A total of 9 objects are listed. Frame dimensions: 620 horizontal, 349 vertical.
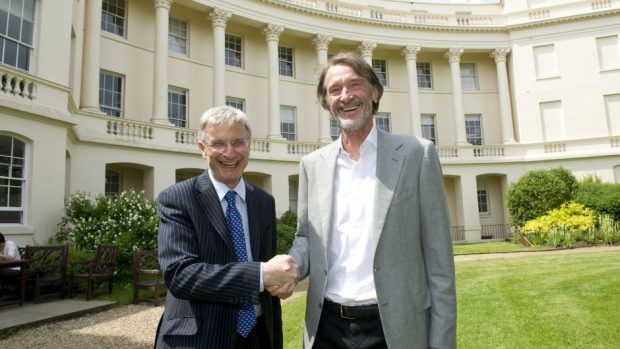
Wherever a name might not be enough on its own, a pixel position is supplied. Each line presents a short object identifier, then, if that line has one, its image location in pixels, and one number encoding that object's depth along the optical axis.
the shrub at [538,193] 18.66
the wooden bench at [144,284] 8.52
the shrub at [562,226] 15.16
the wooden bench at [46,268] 8.19
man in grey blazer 2.19
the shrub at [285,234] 13.66
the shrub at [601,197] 17.50
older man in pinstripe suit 2.08
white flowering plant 10.91
